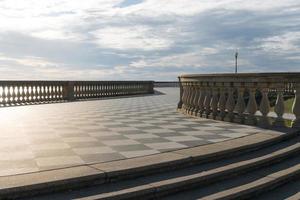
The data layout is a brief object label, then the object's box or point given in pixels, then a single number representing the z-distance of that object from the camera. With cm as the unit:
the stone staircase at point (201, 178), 465
